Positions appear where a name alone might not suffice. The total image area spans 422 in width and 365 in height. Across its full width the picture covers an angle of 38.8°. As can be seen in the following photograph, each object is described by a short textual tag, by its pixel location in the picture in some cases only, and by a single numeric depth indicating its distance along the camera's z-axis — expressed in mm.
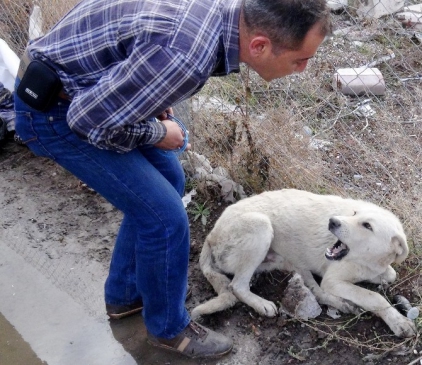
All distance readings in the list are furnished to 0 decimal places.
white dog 3414
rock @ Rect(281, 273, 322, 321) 3480
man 2262
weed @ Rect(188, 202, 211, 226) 4430
